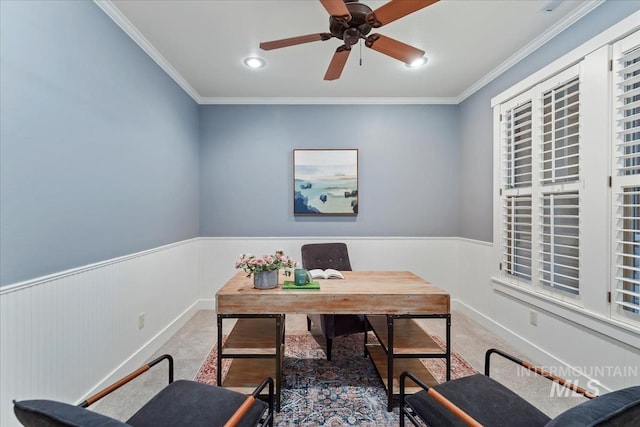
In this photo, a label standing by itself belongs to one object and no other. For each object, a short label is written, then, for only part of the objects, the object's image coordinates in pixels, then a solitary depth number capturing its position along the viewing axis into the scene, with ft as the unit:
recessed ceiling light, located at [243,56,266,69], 9.15
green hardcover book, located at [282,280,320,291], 6.66
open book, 7.80
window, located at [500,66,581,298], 7.23
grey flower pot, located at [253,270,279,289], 6.66
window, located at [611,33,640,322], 5.88
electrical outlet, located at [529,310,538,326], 8.25
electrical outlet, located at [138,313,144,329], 8.05
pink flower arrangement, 6.64
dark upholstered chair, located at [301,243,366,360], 7.82
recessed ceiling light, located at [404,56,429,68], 9.21
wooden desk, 6.21
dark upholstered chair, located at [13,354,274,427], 3.88
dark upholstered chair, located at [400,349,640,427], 2.67
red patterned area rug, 6.02
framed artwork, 12.46
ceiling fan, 5.21
